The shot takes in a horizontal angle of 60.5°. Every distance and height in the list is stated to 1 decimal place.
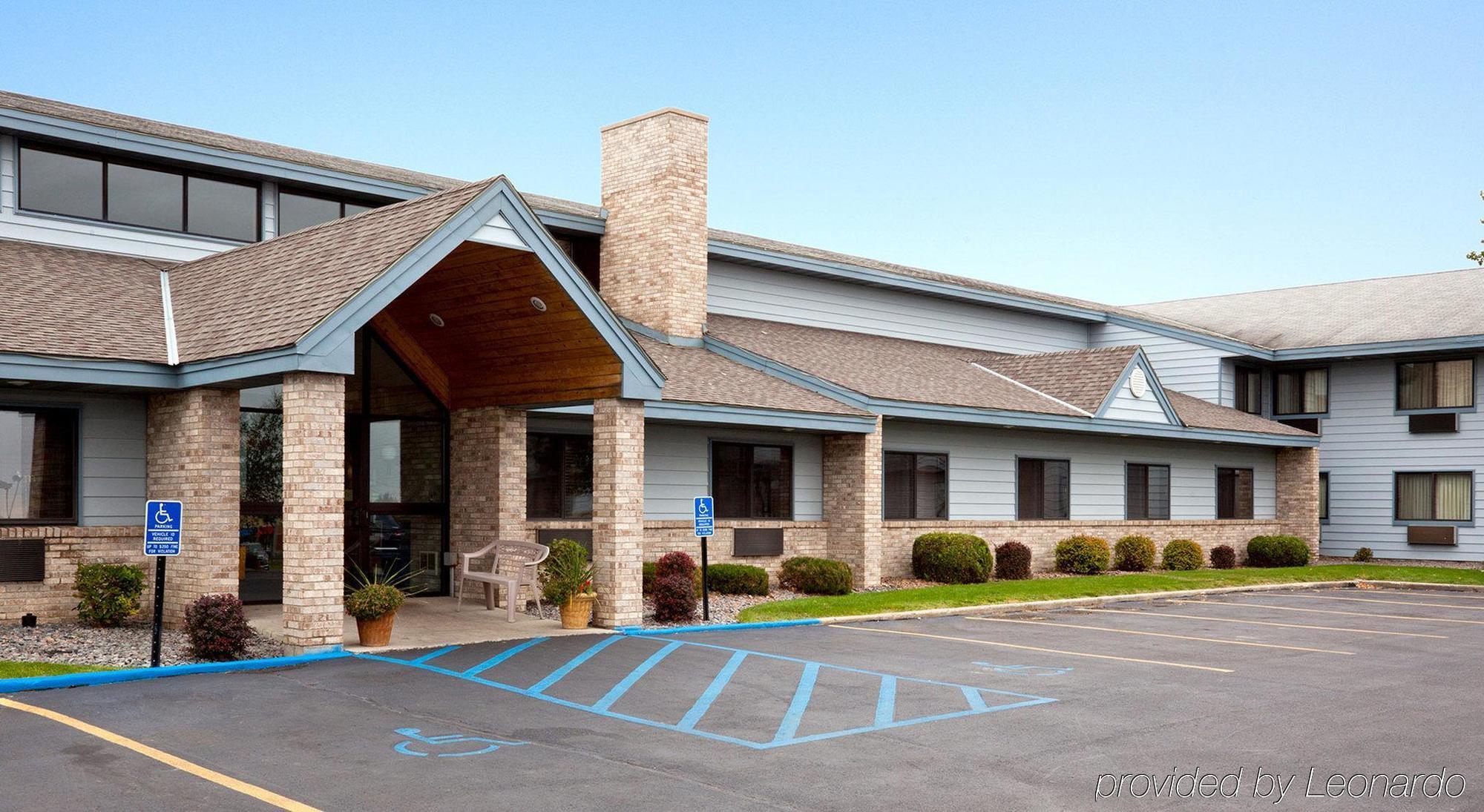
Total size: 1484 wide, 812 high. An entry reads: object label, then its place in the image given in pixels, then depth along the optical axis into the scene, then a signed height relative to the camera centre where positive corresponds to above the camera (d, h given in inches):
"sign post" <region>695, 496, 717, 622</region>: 682.8 -36.7
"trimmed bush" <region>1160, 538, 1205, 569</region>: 1169.4 -95.8
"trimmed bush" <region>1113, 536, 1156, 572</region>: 1131.9 -91.4
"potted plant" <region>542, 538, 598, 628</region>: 637.3 -69.7
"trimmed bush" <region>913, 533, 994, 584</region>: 941.2 -81.0
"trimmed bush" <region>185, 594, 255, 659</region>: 504.4 -72.5
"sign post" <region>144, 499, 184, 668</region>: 474.6 -33.5
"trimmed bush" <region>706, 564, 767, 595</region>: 823.1 -84.5
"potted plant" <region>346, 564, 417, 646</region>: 546.3 -69.6
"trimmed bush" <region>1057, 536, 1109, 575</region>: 1075.3 -88.9
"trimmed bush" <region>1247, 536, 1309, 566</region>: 1233.4 -96.5
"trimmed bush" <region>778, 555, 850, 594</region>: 847.7 -84.9
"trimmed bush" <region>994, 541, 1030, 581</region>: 1014.4 -88.4
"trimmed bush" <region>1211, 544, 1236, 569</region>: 1222.9 -101.2
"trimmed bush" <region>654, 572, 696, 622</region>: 675.4 -79.5
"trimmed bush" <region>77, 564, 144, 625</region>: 586.9 -69.3
